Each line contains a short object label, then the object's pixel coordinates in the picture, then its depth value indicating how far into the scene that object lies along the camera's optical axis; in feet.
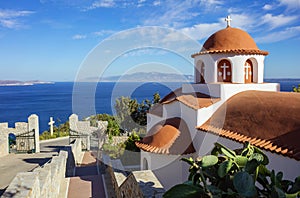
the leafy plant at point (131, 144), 45.52
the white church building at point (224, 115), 21.76
